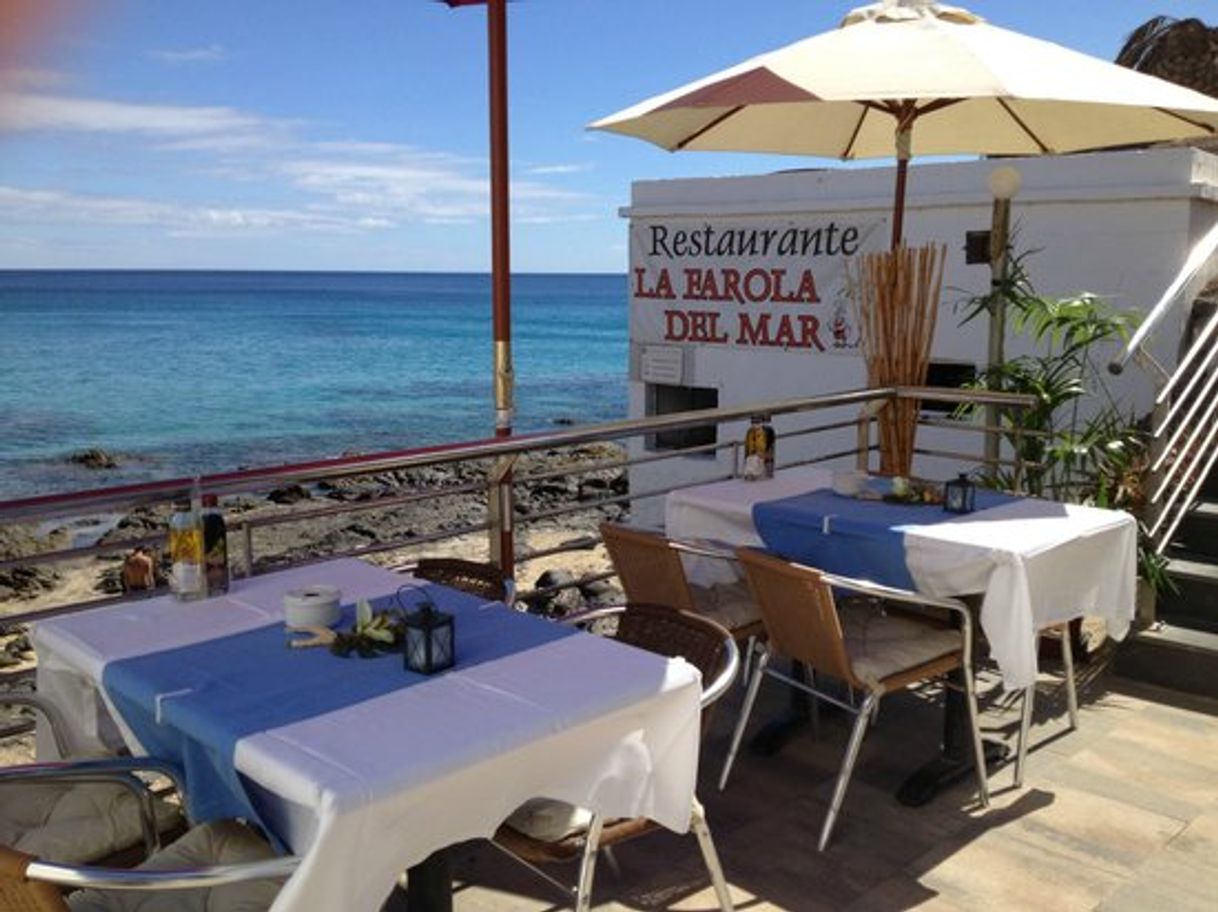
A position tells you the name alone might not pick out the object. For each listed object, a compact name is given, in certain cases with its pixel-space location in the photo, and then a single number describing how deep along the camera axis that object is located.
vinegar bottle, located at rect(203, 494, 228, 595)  2.81
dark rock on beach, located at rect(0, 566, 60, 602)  13.83
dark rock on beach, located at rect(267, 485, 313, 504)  20.12
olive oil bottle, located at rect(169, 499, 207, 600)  2.77
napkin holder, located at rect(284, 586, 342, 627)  2.52
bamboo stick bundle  5.11
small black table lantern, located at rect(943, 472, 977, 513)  3.87
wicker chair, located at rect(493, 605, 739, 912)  2.28
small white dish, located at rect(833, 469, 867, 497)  4.09
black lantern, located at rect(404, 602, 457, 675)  2.25
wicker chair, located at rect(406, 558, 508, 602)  3.30
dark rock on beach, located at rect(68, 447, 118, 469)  29.17
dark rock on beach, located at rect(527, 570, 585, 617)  10.78
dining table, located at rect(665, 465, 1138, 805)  3.38
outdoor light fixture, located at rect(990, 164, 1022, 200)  5.00
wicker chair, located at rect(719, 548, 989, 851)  3.16
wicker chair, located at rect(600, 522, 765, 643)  3.57
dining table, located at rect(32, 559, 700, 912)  1.80
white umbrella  3.65
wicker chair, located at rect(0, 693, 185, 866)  2.20
